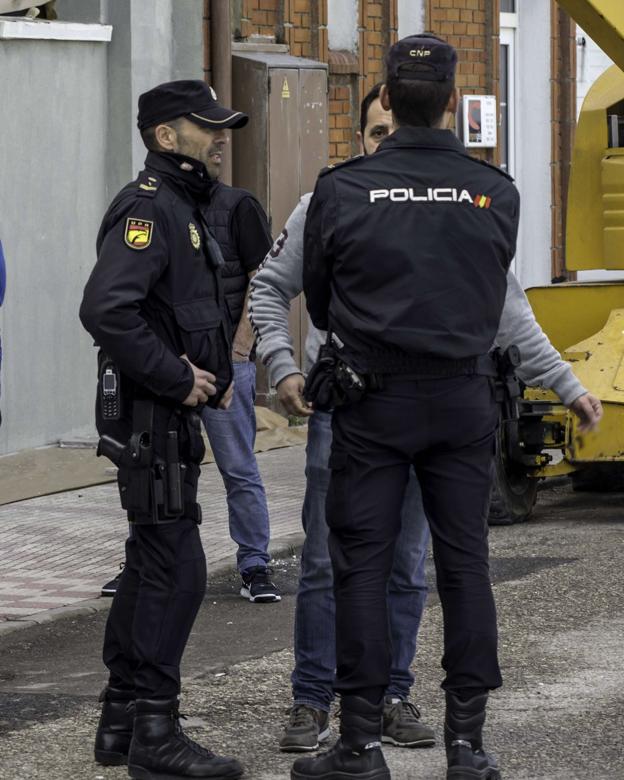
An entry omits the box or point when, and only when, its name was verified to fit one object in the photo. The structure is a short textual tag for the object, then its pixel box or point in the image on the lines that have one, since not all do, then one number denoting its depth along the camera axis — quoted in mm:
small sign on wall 31543
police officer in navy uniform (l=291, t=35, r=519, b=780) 9416
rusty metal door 25557
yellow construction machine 18456
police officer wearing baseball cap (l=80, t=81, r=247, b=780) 10042
